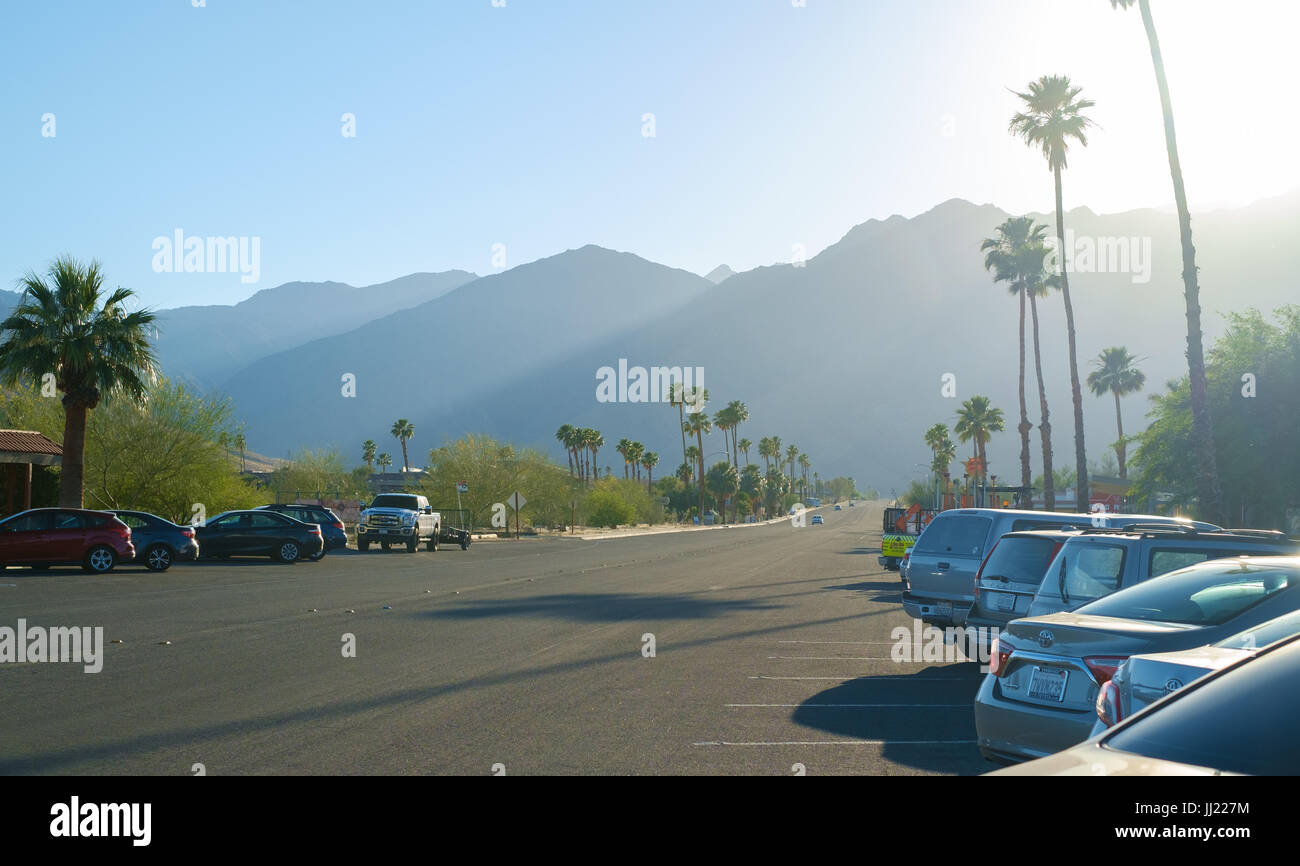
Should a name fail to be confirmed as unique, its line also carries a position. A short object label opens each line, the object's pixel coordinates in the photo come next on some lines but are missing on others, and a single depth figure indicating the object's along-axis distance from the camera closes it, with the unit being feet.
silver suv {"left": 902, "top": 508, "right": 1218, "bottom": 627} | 50.98
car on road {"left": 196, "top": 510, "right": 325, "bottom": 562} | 108.37
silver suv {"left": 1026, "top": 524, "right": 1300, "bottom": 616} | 30.42
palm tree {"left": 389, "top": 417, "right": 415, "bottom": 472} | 371.82
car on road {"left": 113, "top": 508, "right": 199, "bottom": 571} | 90.17
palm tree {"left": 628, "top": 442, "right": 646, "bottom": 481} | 426.92
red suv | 82.43
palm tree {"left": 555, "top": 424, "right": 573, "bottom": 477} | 385.13
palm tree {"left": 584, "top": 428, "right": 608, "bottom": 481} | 385.05
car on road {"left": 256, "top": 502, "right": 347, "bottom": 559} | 127.54
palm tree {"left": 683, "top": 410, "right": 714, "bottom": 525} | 413.18
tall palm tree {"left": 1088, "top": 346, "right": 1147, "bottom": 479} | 284.41
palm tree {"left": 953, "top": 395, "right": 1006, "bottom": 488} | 282.15
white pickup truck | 139.03
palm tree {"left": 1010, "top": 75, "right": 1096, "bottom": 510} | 149.18
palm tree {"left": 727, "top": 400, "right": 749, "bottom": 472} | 447.01
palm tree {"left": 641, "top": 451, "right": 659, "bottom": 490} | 457.64
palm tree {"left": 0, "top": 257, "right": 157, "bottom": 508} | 106.32
